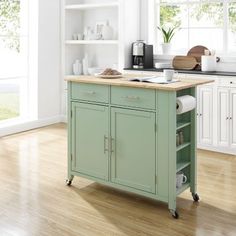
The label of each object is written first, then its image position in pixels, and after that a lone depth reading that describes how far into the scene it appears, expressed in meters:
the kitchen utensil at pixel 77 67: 6.48
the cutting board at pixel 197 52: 5.43
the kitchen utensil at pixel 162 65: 5.58
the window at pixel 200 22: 5.37
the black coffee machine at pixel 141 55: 5.66
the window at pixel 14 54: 5.80
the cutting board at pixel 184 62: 5.36
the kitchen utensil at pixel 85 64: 6.42
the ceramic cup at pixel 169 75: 3.29
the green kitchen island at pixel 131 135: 3.05
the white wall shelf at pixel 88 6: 5.78
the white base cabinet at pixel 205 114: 4.92
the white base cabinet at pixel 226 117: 4.77
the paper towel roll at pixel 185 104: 3.03
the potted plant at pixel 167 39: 5.80
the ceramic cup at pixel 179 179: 3.22
